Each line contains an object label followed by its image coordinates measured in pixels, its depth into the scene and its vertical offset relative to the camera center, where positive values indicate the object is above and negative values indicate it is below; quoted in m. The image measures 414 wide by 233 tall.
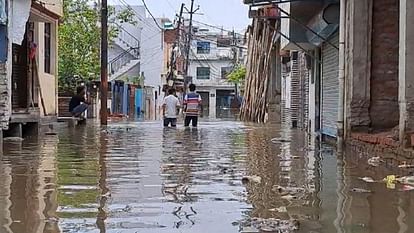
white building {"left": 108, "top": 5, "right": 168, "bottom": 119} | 60.78 +4.17
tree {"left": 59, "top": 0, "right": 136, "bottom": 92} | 41.38 +3.37
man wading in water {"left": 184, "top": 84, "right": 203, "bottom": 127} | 25.02 -0.10
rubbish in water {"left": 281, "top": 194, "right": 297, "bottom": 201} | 7.18 -0.92
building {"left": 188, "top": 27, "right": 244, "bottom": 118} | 78.25 +4.20
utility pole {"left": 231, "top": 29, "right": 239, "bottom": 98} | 75.35 +5.13
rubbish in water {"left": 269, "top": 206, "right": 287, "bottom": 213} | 6.37 -0.93
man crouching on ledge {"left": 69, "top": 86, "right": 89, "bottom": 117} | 27.20 -0.10
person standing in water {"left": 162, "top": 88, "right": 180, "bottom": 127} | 25.11 -0.17
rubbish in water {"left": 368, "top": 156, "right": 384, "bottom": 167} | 10.61 -0.83
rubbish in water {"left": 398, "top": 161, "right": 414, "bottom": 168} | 9.32 -0.78
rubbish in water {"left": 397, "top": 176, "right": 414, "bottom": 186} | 8.16 -0.85
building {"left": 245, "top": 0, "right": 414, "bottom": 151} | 13.28 +0.63
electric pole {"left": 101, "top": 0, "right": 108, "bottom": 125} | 27.06 +1.68
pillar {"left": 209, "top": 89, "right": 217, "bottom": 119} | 78.10 +0.57
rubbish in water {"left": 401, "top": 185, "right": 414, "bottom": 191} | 7.76 -0.88
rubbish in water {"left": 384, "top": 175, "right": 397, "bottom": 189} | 8.05 -0.87
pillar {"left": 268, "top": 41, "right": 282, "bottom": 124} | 34.72 +0.77
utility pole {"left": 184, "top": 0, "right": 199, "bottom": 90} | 57.66 +5.73
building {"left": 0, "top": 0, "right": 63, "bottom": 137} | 14.57 +0.98
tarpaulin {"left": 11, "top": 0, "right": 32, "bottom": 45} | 14.59 +1.68
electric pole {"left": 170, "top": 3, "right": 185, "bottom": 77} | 58.81 +5.76
